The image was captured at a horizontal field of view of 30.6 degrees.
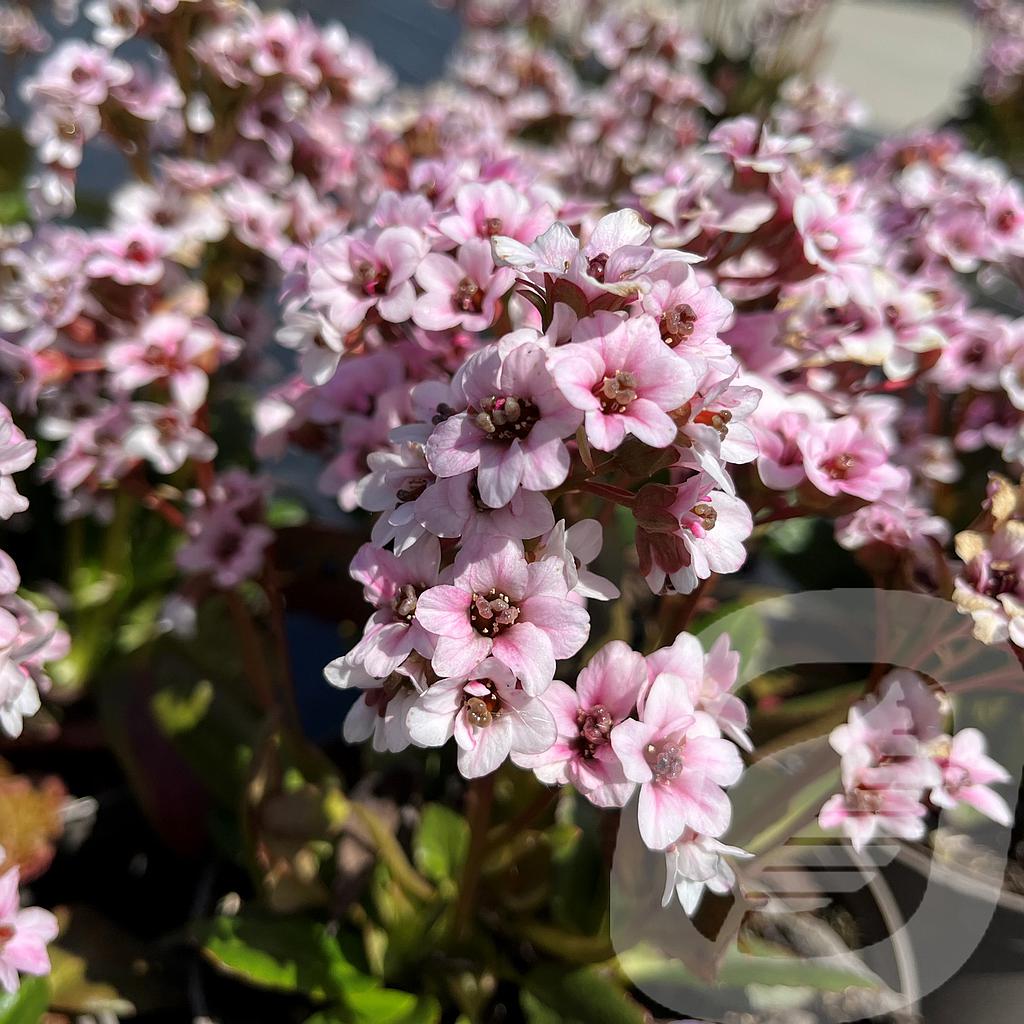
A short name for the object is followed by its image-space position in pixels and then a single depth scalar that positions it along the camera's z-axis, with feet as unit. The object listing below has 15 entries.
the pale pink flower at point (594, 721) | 0.86
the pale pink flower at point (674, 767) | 0.84
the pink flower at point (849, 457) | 0.94
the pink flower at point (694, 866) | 0.86
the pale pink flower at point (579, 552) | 0.85
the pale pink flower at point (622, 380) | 0.81
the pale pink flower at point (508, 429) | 0.82
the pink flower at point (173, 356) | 1.11
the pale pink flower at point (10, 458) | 0.89
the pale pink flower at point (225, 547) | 1.08
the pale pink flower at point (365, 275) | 0.94
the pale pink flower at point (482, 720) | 0.83
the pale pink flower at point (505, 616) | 0.83
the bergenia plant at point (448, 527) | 0.85
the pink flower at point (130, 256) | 1.11
